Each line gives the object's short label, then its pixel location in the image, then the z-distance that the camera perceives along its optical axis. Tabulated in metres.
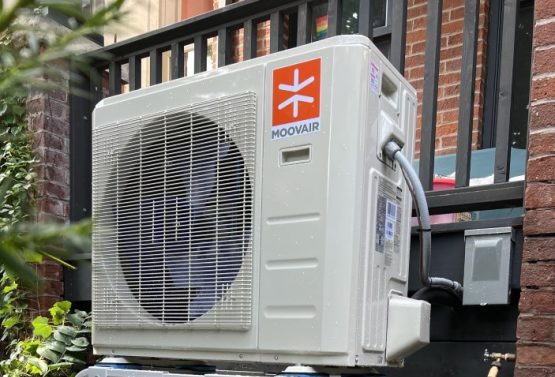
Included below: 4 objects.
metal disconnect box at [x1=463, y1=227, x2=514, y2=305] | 2.15
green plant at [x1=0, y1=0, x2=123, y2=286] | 0.47
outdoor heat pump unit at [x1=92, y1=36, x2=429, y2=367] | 1.76
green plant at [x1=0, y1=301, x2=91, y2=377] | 3.01
